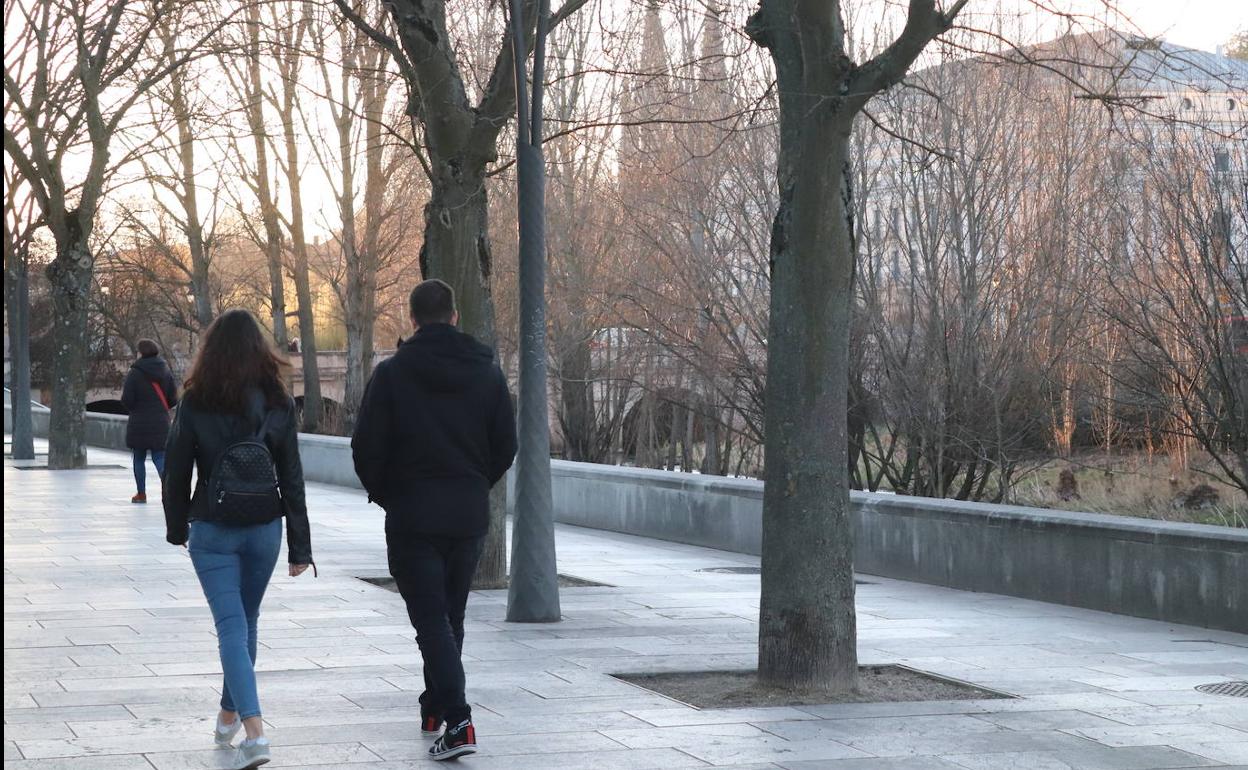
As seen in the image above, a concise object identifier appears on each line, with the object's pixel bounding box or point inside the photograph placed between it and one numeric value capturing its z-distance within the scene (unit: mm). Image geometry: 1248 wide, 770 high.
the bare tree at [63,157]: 25250
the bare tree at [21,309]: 30188
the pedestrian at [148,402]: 19547
